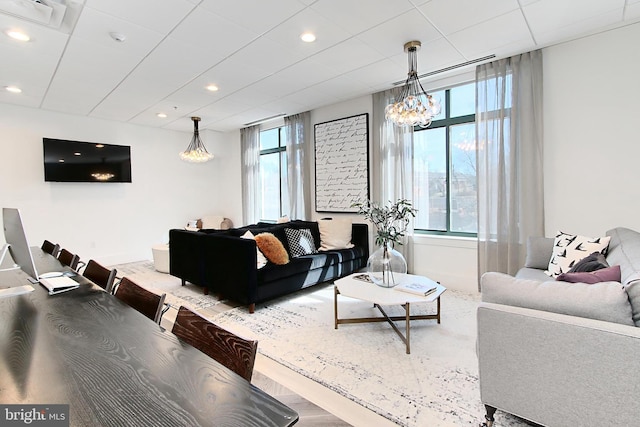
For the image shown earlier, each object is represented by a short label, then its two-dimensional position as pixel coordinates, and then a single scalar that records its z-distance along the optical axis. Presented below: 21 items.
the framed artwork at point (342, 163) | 5.14
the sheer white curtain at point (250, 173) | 7.02
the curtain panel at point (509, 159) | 3.61
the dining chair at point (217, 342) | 0.98
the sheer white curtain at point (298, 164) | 5.95
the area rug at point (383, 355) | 1.93
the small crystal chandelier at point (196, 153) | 6.12
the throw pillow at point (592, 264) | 2.09
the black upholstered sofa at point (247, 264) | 3.50
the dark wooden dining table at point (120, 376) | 0.73
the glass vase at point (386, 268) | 3.06
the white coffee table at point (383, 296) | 2.65
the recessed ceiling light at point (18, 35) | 2.84
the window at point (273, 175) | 6.68
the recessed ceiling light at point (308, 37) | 3.02
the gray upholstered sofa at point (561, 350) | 1.35
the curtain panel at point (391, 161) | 4.63
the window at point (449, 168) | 4.27
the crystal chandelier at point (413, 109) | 3.24
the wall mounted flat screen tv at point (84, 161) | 5.42
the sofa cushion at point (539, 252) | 3.27
